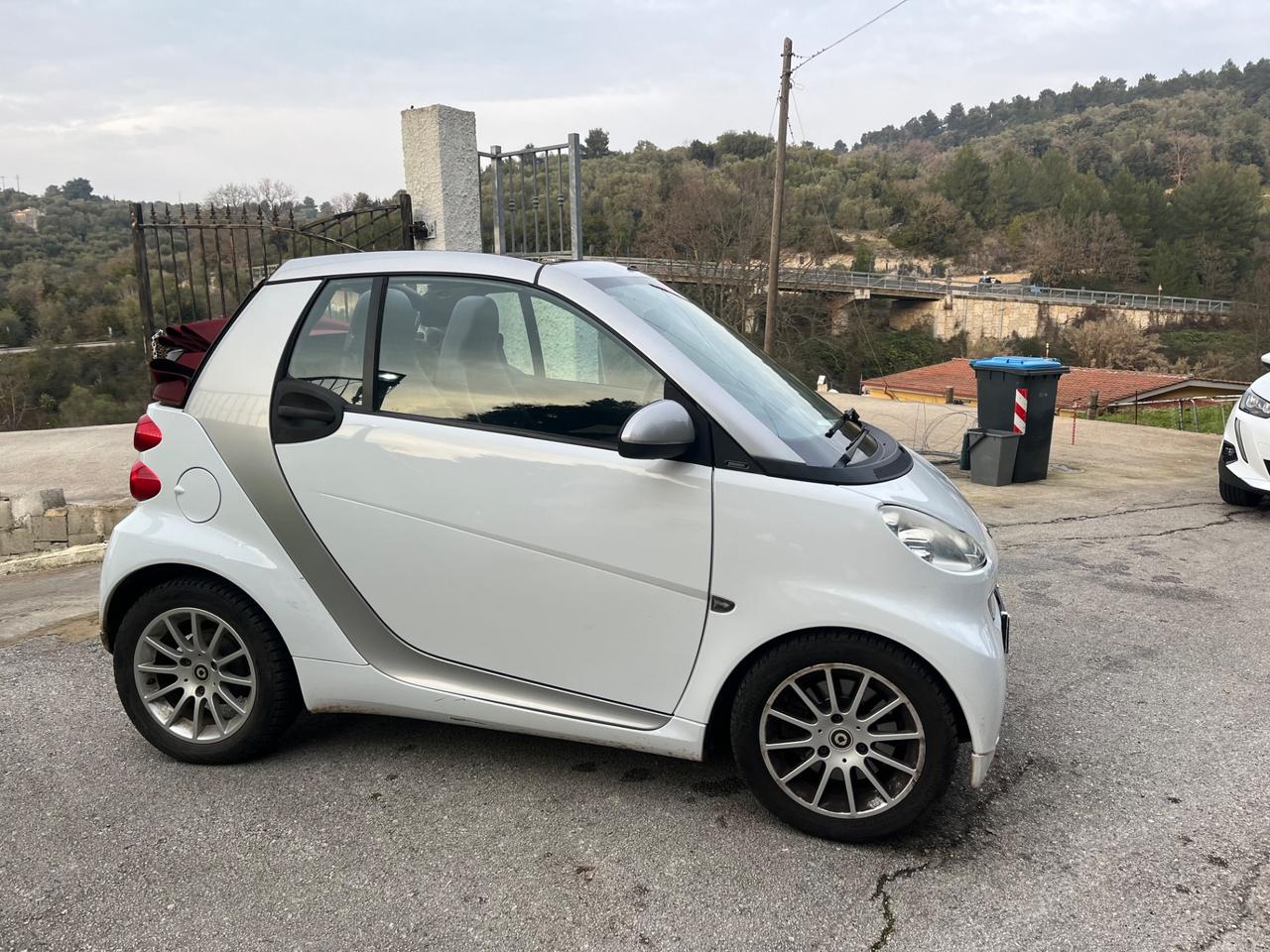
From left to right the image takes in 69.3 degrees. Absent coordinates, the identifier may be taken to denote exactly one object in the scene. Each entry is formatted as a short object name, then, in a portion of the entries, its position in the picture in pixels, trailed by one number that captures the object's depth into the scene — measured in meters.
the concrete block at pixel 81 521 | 8.95
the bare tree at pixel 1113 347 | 59.64
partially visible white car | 7.58
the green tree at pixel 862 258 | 84.50
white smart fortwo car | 2.72
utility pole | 19.76
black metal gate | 7.73
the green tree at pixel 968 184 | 103.62
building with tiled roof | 34.44
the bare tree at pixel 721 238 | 40.34
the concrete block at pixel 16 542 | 9.11
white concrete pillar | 7.80
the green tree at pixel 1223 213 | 84.50
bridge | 69.12
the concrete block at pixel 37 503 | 8.99
